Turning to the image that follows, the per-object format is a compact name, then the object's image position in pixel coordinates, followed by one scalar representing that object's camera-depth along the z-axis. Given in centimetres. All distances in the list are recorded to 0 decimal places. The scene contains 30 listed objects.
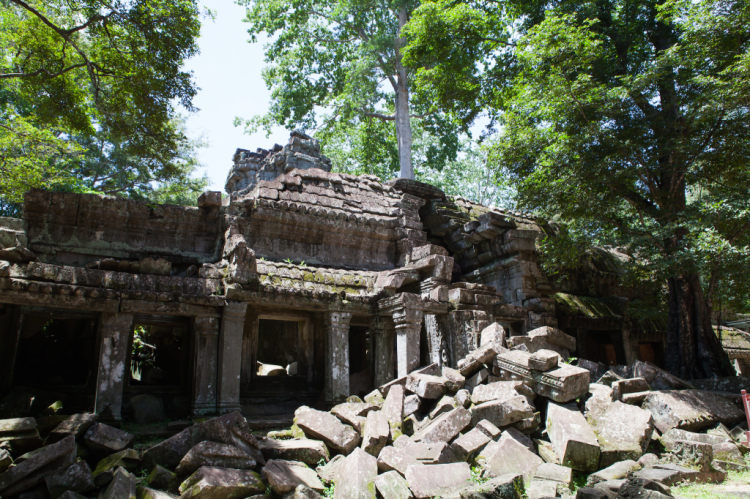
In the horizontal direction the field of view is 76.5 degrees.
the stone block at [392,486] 444
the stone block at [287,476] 455
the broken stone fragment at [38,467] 421
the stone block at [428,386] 650
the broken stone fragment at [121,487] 412
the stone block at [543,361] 618
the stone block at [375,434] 555
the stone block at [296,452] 538
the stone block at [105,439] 502
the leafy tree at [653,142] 816
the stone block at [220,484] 426
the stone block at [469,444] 528
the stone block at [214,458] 465
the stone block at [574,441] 500
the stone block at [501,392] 608
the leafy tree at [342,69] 1961
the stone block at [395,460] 503
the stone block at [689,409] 576
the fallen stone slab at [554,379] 590
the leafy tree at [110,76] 899
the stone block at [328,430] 564
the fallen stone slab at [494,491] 414
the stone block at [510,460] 496
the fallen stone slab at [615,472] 466
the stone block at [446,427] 558
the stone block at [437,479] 451
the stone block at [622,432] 514
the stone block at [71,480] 427
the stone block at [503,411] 564
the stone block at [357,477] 446
